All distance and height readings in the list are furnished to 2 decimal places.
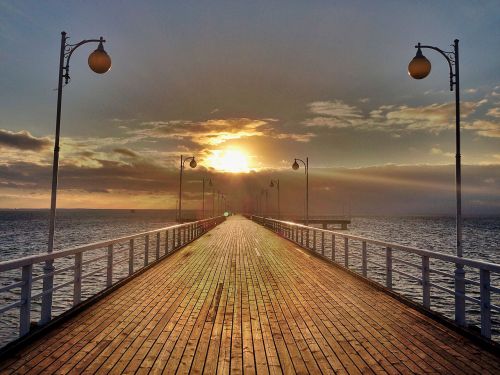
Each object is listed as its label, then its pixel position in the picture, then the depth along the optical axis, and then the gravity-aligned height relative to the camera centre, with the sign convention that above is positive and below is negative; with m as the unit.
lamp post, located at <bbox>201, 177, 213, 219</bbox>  51.32 +0.90
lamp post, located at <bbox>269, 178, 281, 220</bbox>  44.74 +1.85
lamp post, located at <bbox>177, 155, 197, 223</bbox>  30.52 +2.55
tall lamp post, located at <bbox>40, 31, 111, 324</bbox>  8.83 +2.96
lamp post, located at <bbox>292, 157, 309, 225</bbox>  30.16 +1.82
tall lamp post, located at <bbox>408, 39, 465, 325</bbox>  9.18 +3.09
